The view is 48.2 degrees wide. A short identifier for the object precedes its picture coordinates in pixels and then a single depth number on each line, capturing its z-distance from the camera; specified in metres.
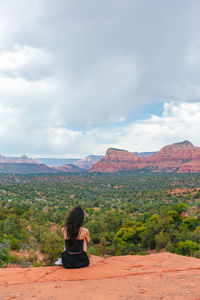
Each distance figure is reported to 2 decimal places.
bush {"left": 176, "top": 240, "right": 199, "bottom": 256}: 16.26
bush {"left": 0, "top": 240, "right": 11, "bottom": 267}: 10.85
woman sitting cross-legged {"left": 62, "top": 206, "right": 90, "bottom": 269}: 5.39
